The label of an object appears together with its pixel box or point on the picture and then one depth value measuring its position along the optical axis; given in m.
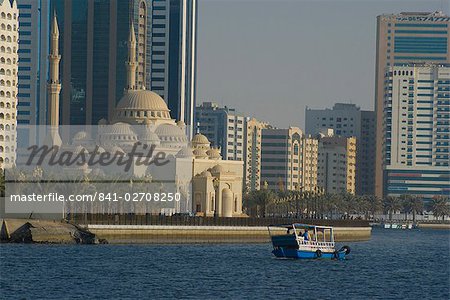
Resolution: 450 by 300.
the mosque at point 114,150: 190.62
